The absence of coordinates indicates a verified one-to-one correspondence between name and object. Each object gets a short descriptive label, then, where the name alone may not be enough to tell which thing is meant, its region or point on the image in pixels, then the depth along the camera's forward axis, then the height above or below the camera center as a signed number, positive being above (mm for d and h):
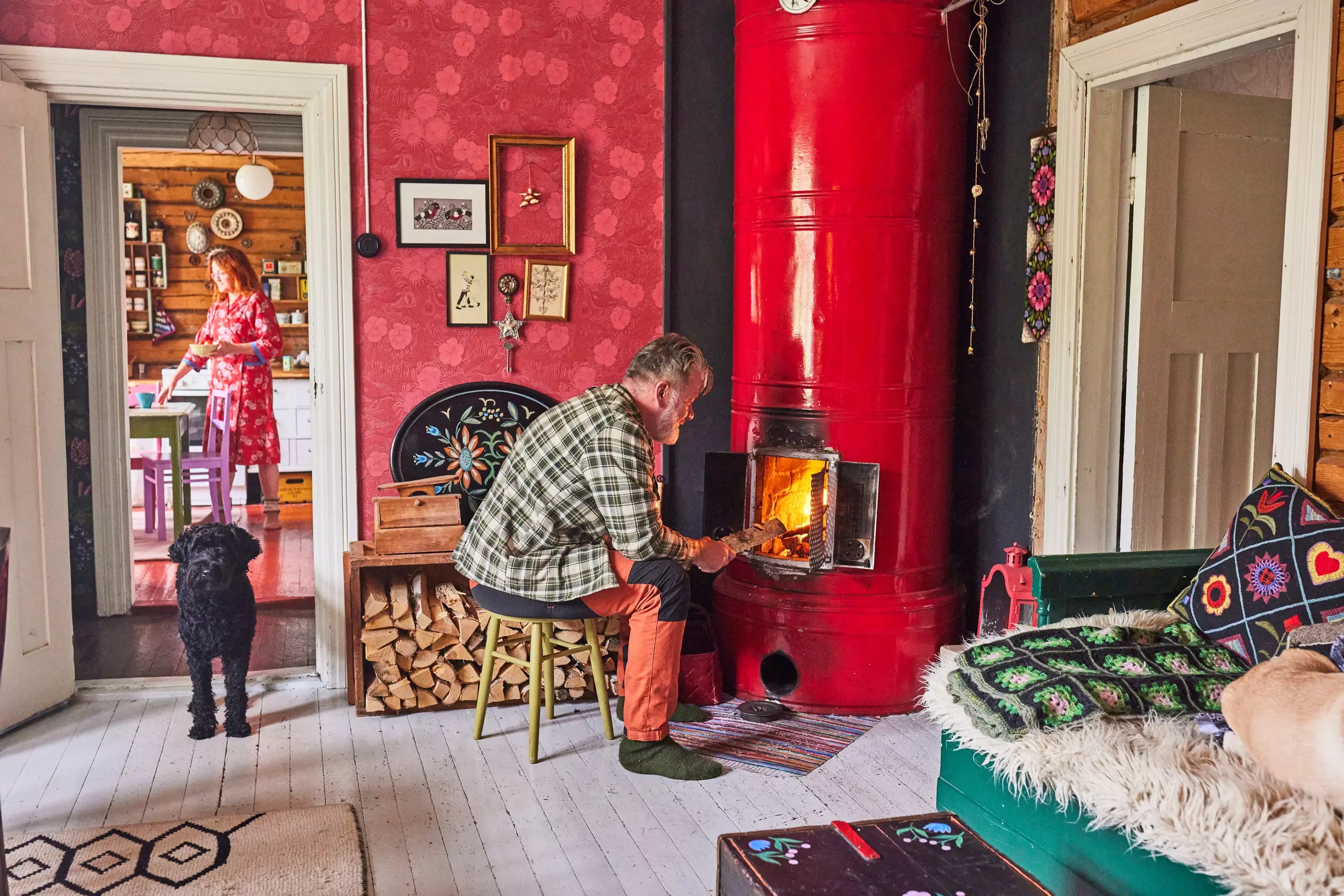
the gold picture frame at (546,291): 4125 +219
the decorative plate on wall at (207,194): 8438 +1148
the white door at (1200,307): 3375 +150
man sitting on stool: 3244 -579
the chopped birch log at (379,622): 3721 -891
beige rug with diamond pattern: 2555 -1206
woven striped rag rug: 3367 -1207
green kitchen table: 5770 -407
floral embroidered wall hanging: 3527 +364
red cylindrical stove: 3584 +65
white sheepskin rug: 1694 -735
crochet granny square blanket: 2244 -664
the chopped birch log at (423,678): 3771 -1092
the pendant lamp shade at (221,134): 5367 +1023
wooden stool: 3373 -960
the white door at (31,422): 3545 -242
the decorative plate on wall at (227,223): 8492 +938
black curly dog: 3471 -818
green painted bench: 1945 -873
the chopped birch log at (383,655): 3705 -997
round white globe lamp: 7293 +1078
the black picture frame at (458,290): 4055 +224
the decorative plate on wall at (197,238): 8453 +820
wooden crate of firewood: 3730 -984
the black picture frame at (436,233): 3979 +462
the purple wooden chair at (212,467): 6262 -667
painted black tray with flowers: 4078 -304
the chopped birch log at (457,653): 3783 -1008
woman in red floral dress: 6090 +14
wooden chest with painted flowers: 1758 -822
